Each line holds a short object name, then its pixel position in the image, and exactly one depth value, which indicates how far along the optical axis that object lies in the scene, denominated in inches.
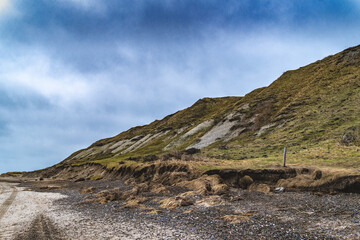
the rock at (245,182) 1082.2
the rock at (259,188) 980.6
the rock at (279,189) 943.7
